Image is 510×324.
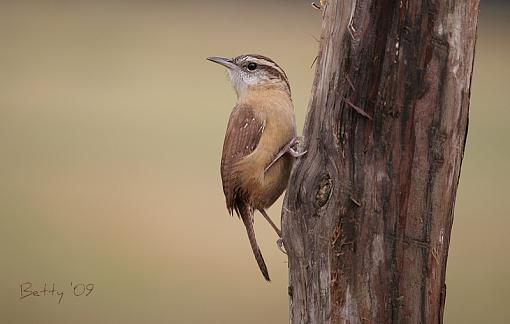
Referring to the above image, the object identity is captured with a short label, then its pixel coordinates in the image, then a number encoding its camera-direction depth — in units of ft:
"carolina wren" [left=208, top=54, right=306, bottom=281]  22.41
